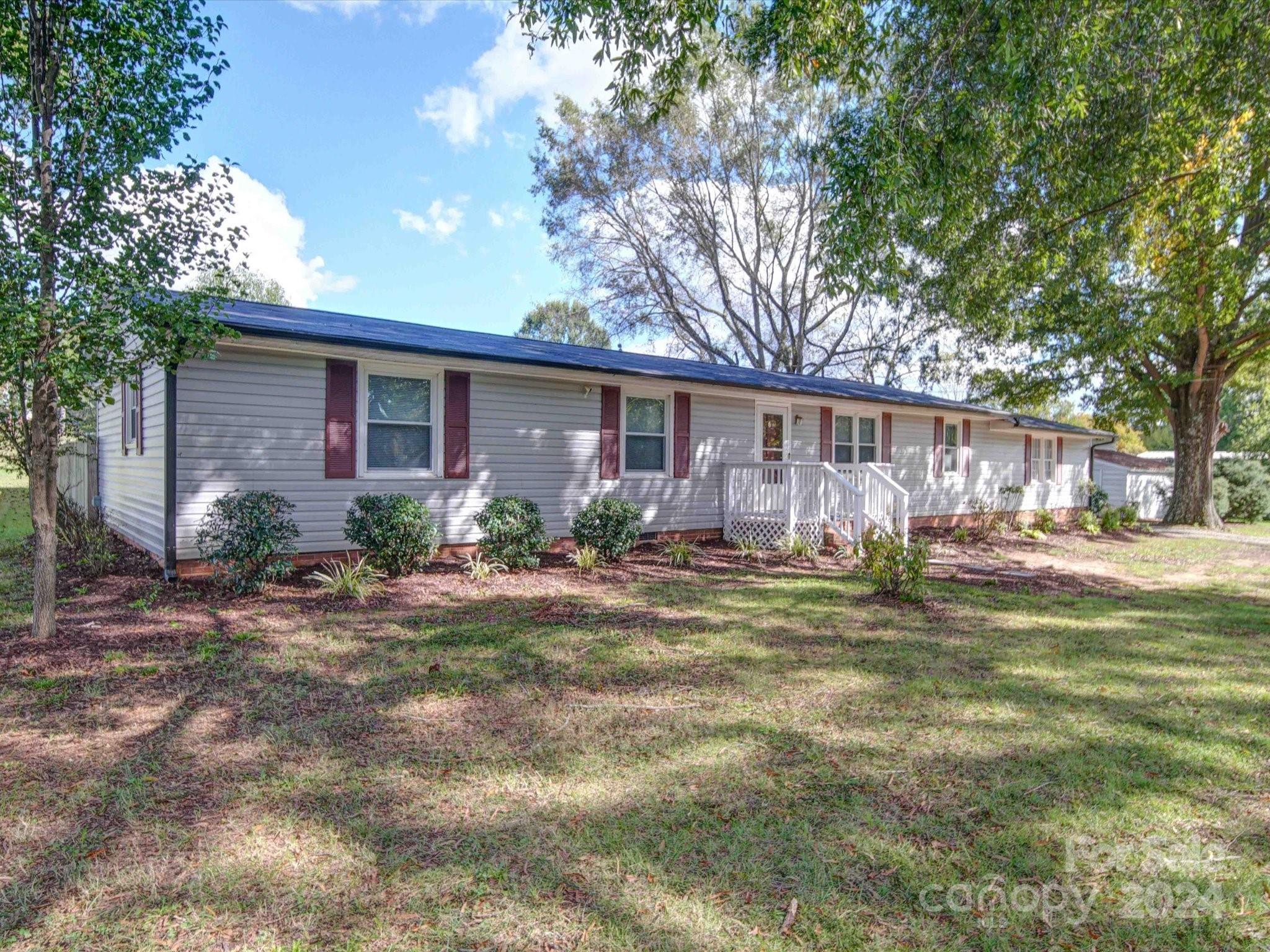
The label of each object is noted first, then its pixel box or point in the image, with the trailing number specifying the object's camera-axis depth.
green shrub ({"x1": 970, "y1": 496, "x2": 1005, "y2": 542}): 14.05
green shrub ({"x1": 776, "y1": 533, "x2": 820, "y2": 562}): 10.21
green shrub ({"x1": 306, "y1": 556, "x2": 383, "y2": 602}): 7.02
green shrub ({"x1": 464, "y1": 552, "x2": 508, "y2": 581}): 8.06
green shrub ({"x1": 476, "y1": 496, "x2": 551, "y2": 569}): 8.44
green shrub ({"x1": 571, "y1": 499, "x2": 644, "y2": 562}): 9.25
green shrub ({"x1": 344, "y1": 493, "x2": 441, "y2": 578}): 7.62
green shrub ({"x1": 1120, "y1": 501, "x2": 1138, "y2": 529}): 17.77
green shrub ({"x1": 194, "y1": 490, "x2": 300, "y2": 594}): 6.83
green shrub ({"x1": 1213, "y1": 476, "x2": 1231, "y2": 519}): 21.12
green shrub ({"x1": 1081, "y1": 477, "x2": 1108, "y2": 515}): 19.28
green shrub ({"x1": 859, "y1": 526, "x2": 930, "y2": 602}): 7.27
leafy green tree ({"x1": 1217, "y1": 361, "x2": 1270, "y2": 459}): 21.14
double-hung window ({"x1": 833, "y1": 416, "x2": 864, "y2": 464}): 13.92
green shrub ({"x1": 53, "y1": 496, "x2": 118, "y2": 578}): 8.18
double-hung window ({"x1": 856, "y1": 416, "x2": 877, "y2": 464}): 14.38
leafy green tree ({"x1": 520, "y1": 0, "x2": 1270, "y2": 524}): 6.02
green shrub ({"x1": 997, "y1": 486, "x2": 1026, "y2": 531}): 16.44
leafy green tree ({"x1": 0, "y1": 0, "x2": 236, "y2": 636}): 4.61
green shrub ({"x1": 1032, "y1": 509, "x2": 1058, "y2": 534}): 15.51
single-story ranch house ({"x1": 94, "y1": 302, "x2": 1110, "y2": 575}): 7.61
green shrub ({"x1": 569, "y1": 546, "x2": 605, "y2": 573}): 8.86
